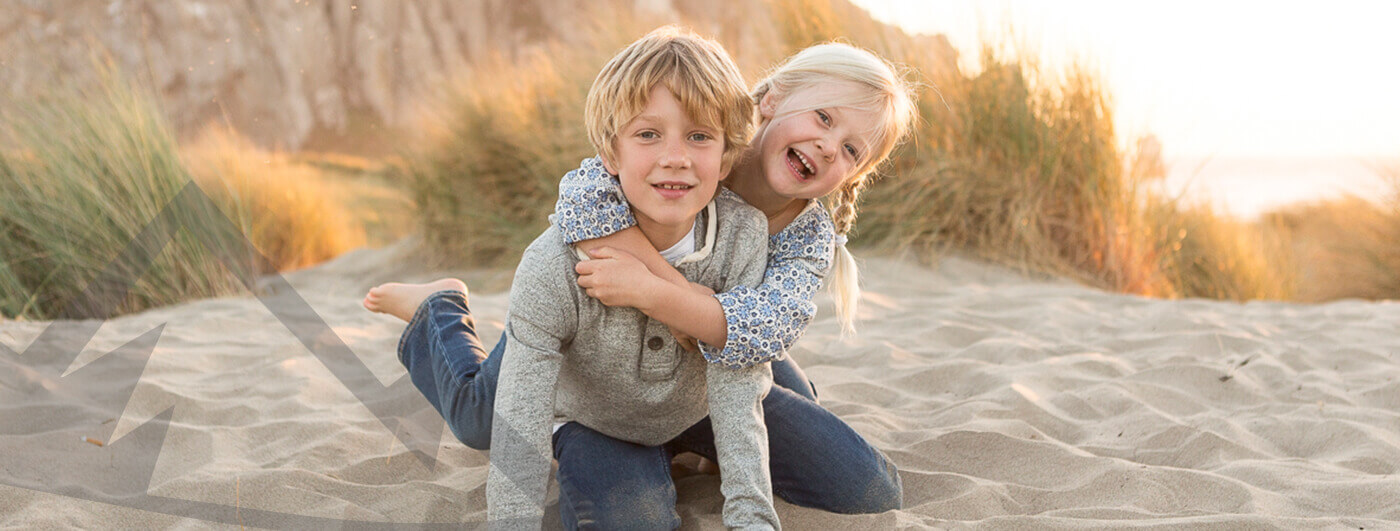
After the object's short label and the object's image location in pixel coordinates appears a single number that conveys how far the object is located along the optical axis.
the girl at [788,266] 1.61
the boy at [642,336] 1.56
